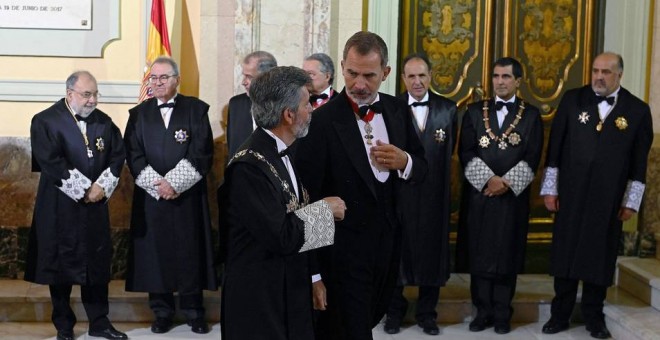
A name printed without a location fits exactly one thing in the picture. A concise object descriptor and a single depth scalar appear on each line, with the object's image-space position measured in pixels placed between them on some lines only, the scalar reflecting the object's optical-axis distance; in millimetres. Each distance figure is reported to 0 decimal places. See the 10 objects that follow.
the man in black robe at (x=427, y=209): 7242
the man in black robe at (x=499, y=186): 7188
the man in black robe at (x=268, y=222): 4012
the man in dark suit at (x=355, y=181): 4703
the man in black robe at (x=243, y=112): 7188
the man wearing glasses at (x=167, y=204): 7121
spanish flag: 7703
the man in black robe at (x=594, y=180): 7105
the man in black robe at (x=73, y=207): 6781
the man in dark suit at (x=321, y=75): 7125
